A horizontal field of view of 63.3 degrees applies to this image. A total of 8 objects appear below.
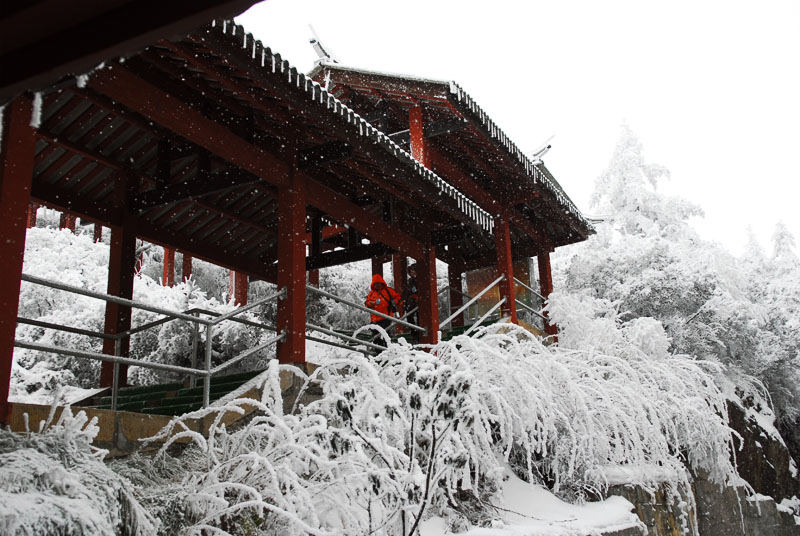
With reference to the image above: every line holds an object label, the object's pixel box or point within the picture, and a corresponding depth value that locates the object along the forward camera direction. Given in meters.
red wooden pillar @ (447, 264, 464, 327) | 14.08
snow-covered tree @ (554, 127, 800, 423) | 12.42
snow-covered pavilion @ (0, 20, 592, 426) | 5.18
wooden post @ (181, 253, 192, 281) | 15.48
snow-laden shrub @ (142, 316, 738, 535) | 3.38
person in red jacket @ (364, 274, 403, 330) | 8.66
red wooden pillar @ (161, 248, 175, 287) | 16.67
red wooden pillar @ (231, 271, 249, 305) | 12.33
